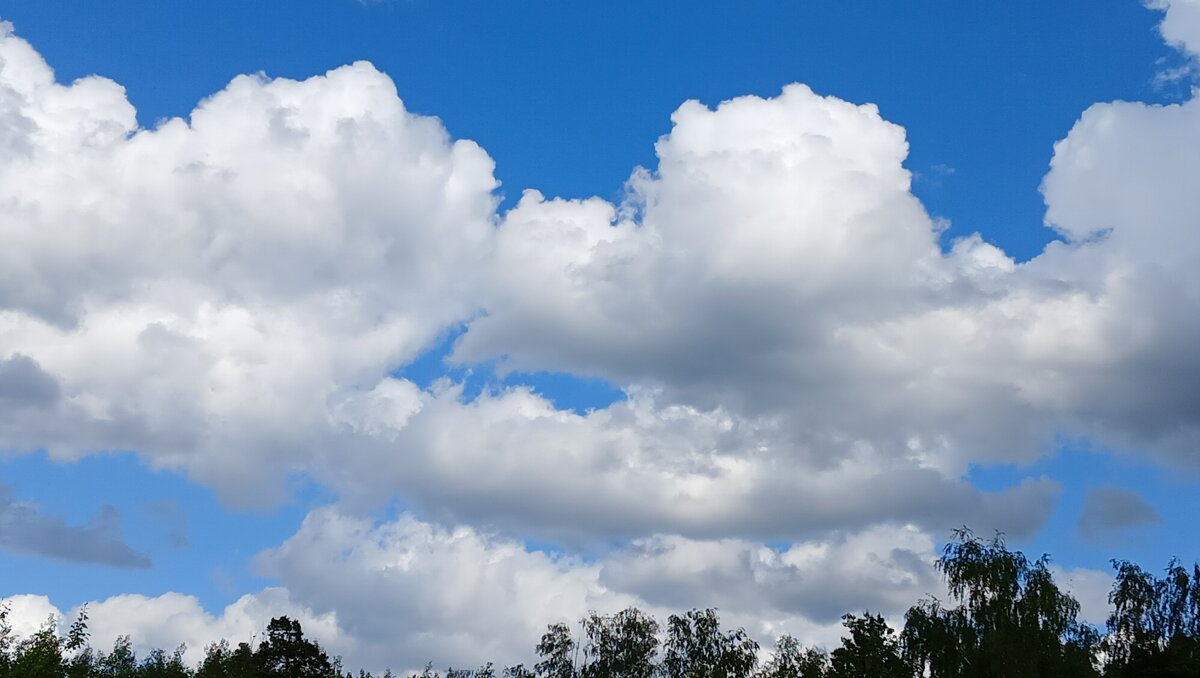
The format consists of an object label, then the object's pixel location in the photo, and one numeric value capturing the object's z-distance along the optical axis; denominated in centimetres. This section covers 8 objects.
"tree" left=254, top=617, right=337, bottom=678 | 9969
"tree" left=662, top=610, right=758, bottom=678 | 10106
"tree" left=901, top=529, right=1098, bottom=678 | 6500
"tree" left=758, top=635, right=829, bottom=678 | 9156
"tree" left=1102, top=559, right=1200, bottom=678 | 7256
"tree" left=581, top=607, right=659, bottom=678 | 10375
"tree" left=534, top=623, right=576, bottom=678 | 10531
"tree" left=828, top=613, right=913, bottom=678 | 7606
